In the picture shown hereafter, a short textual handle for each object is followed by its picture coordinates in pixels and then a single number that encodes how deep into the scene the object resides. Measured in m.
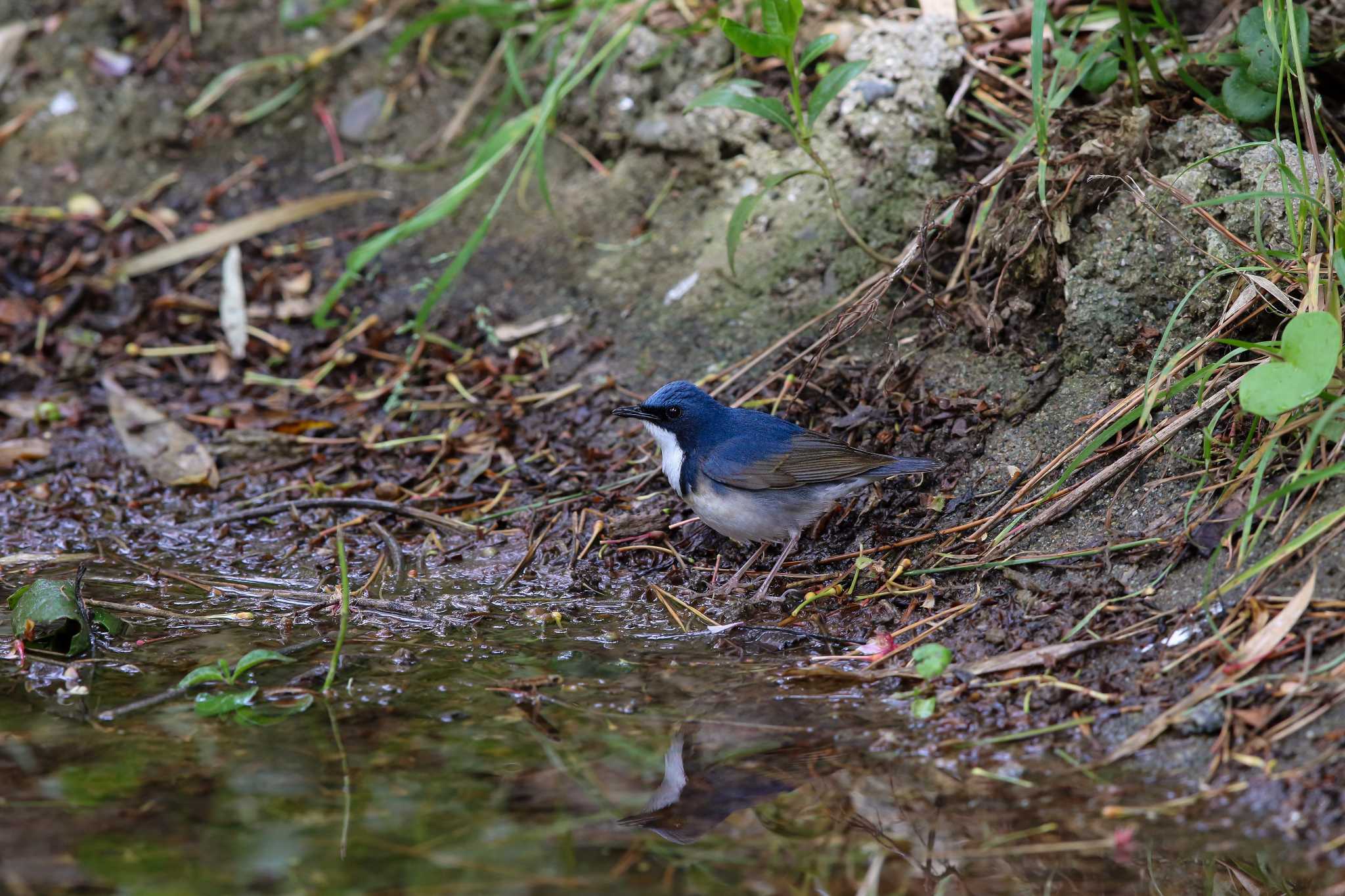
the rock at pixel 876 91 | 11.77
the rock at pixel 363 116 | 15.40
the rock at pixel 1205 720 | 6.50
